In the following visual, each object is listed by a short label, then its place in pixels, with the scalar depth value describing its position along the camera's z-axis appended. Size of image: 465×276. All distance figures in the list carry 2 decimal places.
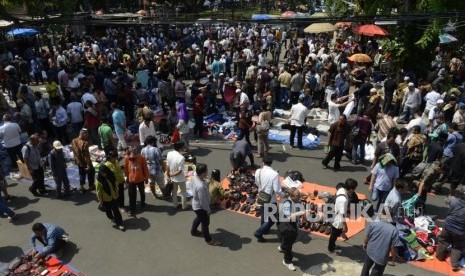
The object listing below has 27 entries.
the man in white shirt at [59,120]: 11.94
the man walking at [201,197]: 7.43
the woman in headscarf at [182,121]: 11.58
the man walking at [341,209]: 7.02
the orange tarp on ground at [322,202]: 8.36
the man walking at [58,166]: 9.18
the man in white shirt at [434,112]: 11.98
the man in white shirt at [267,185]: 7.69
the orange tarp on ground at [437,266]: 7.21
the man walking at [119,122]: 11.44
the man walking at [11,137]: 10.45
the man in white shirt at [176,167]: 8.61
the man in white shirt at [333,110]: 12.30
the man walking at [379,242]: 6.11
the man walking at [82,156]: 9.54
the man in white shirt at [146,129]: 11.05
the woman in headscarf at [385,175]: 8.34
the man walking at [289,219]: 6.91
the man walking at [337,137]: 10.50
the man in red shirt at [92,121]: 11.52
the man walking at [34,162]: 9.39
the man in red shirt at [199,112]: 13.09
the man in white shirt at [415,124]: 10.64
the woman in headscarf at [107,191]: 7.92
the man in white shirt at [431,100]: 13.11
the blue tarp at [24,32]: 23.27
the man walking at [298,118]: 11.91
